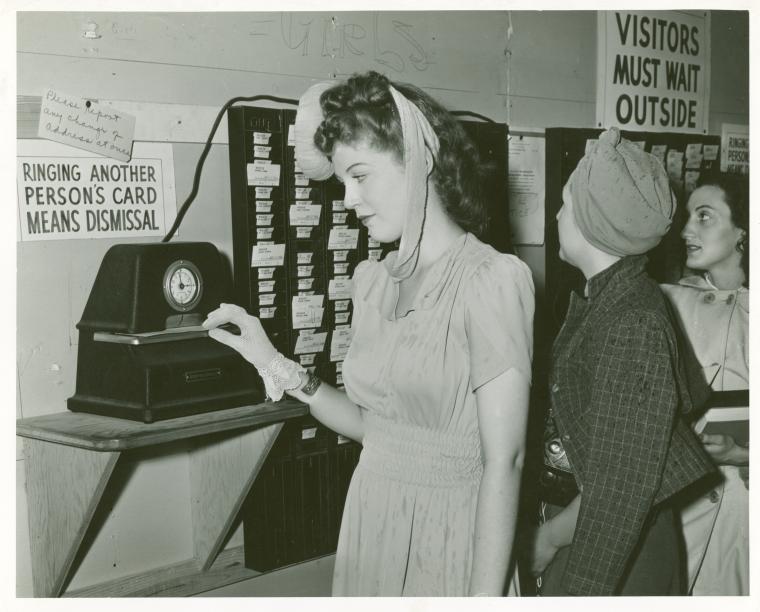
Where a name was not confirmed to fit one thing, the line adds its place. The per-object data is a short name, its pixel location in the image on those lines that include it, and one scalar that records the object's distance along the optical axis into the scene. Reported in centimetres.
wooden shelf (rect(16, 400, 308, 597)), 198
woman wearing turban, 171
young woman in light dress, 157
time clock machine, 205
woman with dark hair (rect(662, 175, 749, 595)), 259
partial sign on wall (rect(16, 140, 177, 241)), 216
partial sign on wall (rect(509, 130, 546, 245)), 330
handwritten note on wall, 216
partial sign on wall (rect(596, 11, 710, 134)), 353
